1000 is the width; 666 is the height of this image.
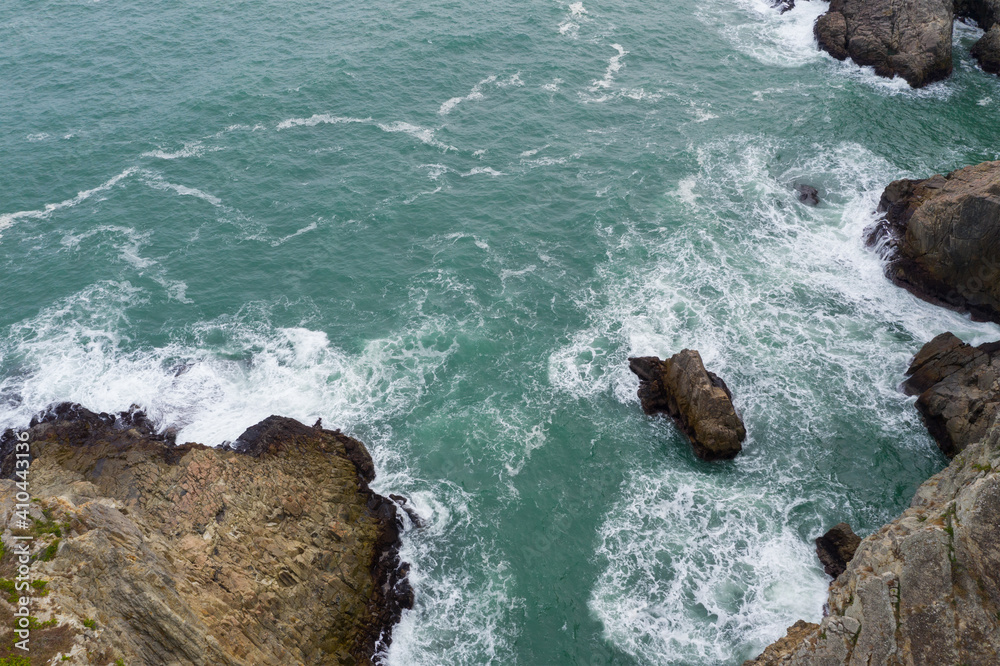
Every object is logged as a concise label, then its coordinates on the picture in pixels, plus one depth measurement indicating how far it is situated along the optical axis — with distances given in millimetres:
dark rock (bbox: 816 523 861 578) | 47781
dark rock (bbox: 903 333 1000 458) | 52969
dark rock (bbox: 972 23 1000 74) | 91188
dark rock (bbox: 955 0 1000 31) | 97250
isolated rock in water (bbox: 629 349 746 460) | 54812
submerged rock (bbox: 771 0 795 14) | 109812
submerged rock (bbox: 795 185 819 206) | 76625
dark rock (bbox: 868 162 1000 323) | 62031
